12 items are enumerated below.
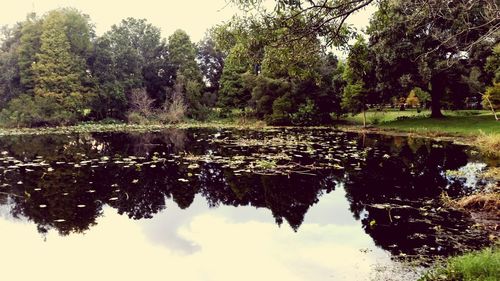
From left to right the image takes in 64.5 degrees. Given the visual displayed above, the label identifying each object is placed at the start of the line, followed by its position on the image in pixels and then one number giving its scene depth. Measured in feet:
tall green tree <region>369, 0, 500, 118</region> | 84.07
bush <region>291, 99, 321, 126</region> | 109.81
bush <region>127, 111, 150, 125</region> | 124.41
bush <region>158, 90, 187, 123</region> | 126.93
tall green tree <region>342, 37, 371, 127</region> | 97.30
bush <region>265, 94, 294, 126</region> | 111.55
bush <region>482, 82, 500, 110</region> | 77.36
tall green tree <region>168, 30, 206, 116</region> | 135.30
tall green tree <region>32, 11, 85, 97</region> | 115.34
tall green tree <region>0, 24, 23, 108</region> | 115.65
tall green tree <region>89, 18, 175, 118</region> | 127.51
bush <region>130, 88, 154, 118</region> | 127.85
